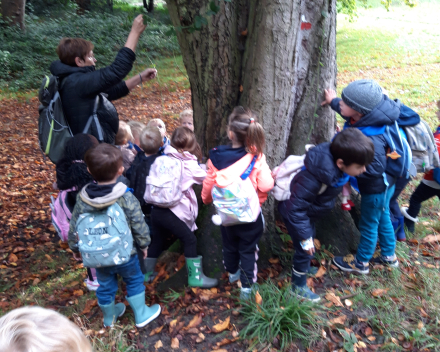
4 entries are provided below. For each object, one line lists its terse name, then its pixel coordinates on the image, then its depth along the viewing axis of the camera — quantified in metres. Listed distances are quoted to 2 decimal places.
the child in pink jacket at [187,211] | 3.16
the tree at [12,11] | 15.27
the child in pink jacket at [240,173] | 2.71
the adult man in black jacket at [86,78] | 3.09
